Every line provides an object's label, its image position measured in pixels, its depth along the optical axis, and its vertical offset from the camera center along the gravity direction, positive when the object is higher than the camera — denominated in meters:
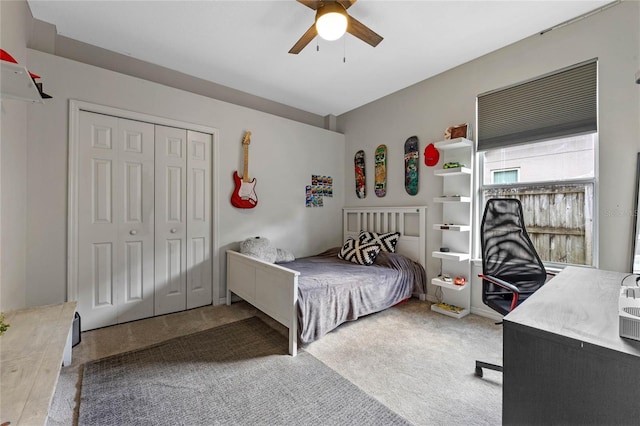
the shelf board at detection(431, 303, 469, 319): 2.74 -1.02
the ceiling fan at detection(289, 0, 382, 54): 1.80 +1.34
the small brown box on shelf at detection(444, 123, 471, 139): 2.86 +0.87
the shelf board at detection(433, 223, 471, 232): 2.78 -0.15
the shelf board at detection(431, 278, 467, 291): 2.72 -0.73
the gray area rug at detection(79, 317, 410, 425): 1.44 -1.08
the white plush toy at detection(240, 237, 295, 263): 3.02 -0.44
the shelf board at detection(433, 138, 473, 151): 2.76 +0.71
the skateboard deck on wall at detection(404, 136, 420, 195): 3.36 +0.59
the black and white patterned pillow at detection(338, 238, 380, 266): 3.25 -0.49
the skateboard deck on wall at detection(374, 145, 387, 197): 3.75 +0.57
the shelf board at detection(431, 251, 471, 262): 2.76 -0.44
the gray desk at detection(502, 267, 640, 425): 0.74 -0.46
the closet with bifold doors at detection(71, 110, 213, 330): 2.43 -0.09
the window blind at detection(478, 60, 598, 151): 2.21 +0.94
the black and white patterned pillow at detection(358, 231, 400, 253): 3.45 -0.36
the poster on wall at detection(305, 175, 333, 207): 3.95 +0.32
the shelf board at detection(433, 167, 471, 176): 2.78 +0.43
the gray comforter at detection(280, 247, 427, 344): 2.17 -0.72
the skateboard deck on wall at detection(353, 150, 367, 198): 4.05 +0.55
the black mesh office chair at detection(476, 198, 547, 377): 1.91 -0.29
